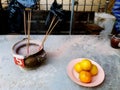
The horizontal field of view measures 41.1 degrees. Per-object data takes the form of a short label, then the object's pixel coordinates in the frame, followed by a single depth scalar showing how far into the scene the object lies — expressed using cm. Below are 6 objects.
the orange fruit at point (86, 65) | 82
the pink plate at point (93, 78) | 79
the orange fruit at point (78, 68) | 84
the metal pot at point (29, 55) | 81
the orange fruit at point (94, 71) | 84
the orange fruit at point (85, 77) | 79
